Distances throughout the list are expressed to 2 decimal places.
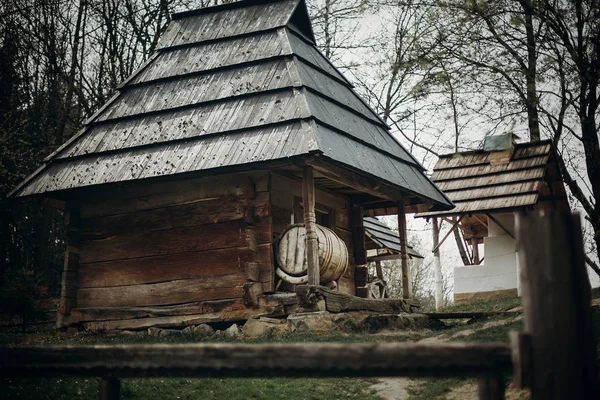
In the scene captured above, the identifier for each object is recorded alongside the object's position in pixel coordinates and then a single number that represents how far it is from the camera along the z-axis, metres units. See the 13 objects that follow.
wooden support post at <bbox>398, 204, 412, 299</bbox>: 14.53
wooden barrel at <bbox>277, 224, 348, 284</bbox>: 11.95
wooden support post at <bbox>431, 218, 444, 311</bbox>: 22.63
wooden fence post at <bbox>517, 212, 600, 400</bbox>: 3.85
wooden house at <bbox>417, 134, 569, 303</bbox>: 21.28
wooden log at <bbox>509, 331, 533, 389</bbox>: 3.88
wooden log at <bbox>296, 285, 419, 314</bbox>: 11.37
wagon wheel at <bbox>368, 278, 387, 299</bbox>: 17.39
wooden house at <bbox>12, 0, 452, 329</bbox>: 12.01
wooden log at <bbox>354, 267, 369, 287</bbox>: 15.37
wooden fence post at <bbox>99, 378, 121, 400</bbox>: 4.49
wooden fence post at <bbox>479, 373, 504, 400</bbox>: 4.01
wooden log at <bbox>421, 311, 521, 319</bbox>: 13.91
